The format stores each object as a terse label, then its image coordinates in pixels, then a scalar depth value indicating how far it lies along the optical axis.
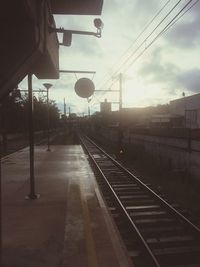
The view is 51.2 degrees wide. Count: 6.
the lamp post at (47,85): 13.96
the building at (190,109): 23.89
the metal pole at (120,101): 16.69
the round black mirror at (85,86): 6.59
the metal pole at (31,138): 5.29
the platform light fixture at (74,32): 4.41
